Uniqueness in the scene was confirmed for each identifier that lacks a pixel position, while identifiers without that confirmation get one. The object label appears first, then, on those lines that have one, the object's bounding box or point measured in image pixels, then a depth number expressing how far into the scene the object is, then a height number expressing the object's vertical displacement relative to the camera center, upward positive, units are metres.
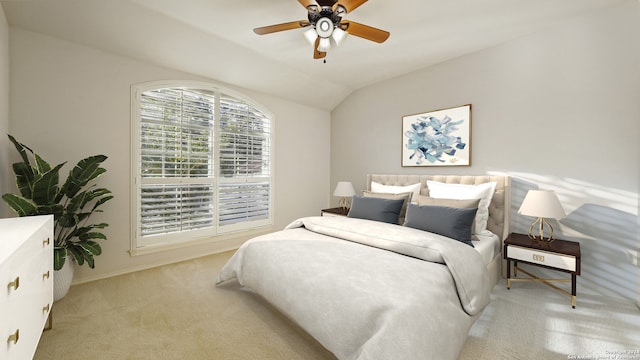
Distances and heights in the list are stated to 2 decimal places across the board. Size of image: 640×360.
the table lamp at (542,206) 2.37 -0.26
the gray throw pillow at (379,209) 2.98 -0.38
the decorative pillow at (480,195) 2.83 -0.19
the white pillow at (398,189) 3.35 -0.17
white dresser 1.00 -0.52
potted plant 2.07 -0.23
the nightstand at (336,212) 4.20 -0.59
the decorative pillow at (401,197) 3.23 -0.25
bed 1.31 -0.66
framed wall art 3.30 +0.55
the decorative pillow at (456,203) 2.63 -0.27
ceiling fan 2.04 +1.28
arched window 3.10 +0.14
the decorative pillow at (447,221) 2.35 -0.41
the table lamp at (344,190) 4.25 -0.22
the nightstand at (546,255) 2.24 -0.70
